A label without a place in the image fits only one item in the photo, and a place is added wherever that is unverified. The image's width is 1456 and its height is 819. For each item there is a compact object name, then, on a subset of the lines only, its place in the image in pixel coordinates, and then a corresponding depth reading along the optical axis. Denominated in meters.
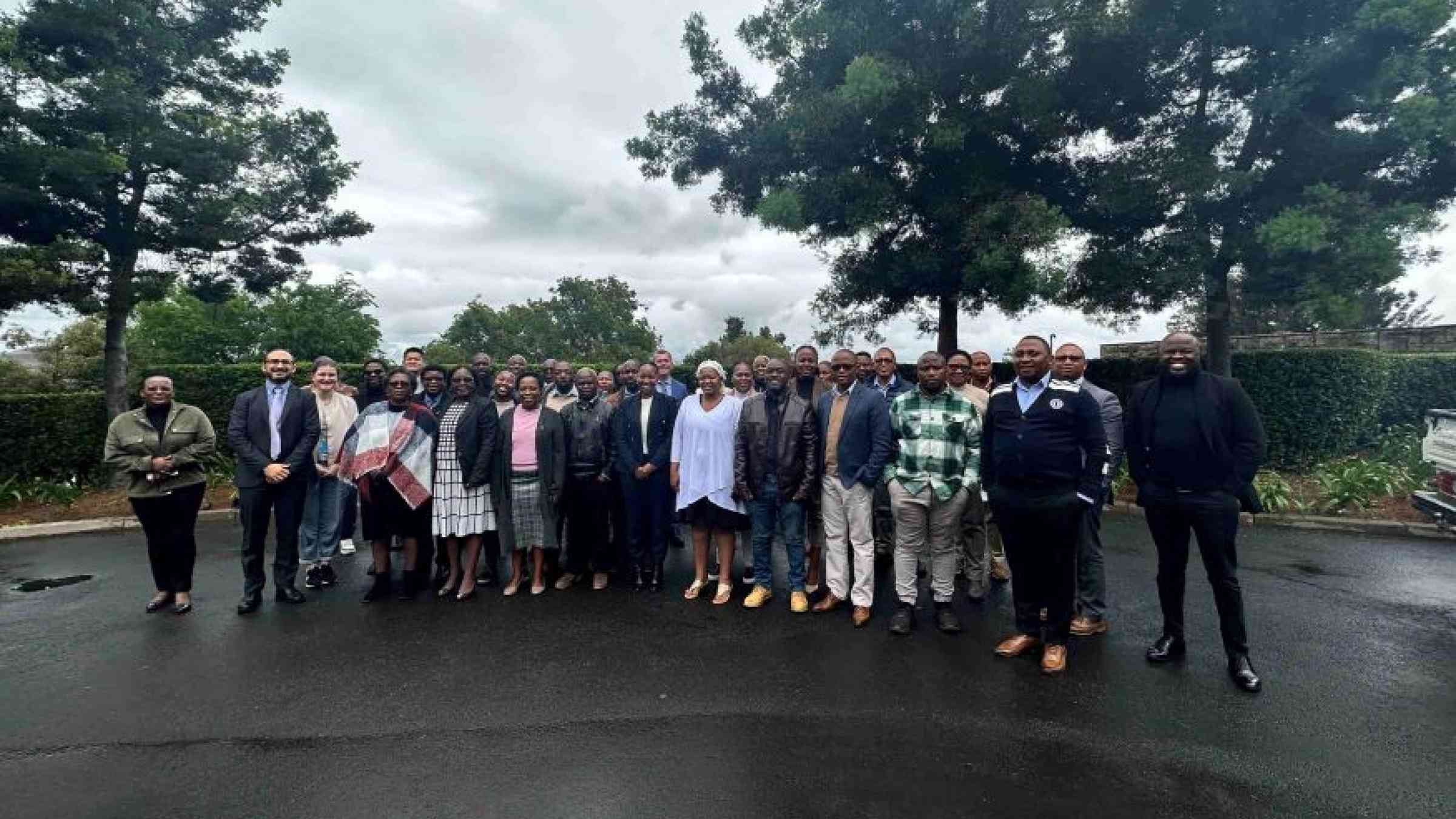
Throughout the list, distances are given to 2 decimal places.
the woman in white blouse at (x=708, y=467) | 5.30
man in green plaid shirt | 4.60
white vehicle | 6.03
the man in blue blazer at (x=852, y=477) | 4.80
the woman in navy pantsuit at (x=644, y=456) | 5.59
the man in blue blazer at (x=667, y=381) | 7.13
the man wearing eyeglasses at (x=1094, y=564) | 4.67
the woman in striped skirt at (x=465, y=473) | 5.38
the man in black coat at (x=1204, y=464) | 3.81
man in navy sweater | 3.96
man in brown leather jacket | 5.00
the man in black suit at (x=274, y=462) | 5.20
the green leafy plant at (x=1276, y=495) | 8.45
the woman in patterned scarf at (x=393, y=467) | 5.36
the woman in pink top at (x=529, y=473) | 5.44
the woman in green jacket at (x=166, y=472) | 4.97
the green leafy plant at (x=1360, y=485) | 8.34
